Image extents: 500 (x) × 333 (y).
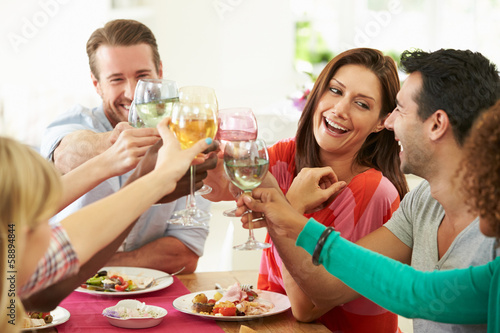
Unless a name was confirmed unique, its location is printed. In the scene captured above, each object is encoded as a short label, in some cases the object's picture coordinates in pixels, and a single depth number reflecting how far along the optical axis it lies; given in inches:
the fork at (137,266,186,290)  75.0
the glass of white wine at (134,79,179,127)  55.4
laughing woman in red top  71.9
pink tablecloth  62.6
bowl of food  62.1
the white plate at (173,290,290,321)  64.7
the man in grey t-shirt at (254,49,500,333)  62.1
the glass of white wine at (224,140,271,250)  55.9
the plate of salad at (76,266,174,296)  73.2
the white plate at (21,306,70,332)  60.6
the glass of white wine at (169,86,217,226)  50.6
